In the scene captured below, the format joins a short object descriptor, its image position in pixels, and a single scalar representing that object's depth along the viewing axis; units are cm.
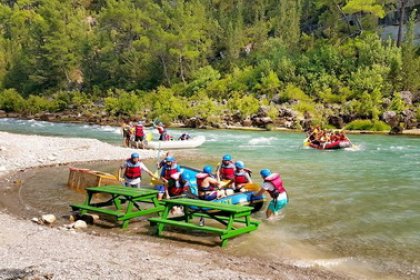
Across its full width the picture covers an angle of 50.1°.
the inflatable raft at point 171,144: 2815
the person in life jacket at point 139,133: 2814
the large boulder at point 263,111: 4543
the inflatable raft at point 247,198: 1223
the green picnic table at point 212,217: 946
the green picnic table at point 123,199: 1074
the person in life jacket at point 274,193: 1206
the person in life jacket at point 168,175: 1277
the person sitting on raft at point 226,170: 1384
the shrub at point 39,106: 6256
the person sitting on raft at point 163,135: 2883
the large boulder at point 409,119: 4050
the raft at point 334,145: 2832
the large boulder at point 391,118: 4115
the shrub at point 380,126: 4057
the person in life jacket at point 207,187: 1234
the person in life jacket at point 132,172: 1373
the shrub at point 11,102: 6366
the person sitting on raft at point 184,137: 2914
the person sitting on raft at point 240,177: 1338
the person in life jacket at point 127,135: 2856
